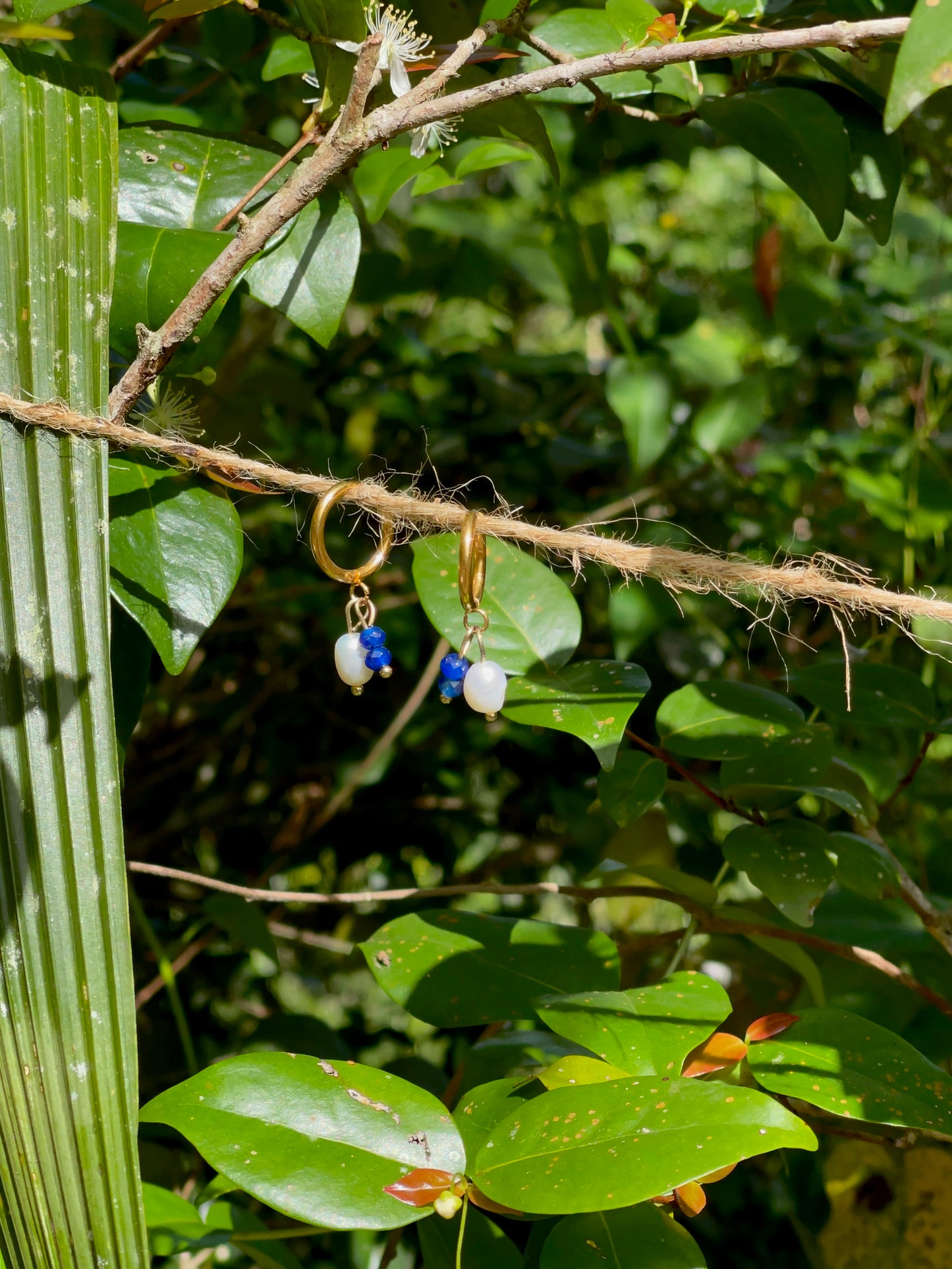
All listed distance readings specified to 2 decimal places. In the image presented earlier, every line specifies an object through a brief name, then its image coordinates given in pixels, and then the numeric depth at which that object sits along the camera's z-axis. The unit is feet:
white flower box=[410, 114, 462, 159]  1.30
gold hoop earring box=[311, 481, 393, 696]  1.11
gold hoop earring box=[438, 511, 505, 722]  1.07
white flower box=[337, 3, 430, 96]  1.19
